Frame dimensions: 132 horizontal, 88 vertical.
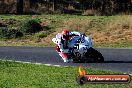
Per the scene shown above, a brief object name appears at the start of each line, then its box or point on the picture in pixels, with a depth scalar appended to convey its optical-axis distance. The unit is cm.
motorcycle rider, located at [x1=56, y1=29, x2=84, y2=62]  2014
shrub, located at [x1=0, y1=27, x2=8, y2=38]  3309
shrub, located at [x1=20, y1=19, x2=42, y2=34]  3457
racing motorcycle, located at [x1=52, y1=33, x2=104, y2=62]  2025
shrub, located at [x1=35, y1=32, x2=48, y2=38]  3333
